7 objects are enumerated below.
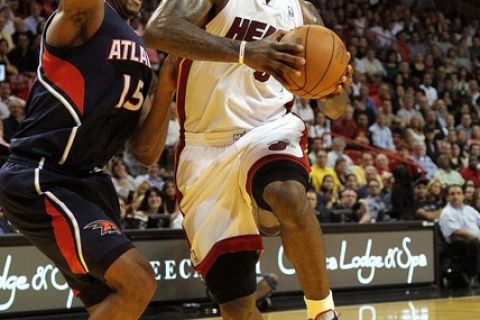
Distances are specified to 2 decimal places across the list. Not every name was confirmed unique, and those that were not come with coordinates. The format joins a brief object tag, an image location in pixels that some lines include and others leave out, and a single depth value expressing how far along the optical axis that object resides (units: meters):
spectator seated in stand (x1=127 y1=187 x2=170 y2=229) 18.98
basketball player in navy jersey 7.40
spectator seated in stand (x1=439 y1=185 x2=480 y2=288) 22.05
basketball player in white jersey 7.69
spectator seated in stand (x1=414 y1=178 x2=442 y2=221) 24.08
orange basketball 7.49
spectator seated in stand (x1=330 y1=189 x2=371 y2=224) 22.23
